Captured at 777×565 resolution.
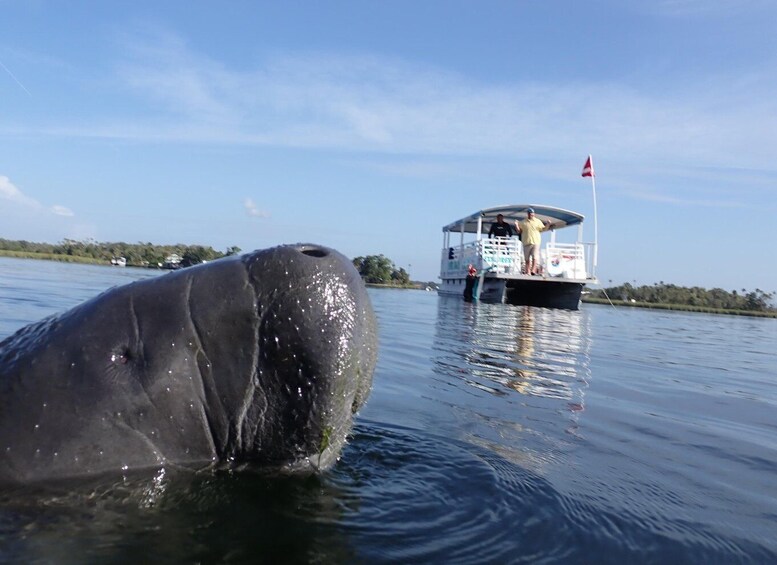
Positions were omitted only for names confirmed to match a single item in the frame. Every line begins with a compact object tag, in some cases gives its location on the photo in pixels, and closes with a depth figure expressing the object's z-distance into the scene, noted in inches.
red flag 1094.4
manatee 98.7
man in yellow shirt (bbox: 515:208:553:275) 966.4
